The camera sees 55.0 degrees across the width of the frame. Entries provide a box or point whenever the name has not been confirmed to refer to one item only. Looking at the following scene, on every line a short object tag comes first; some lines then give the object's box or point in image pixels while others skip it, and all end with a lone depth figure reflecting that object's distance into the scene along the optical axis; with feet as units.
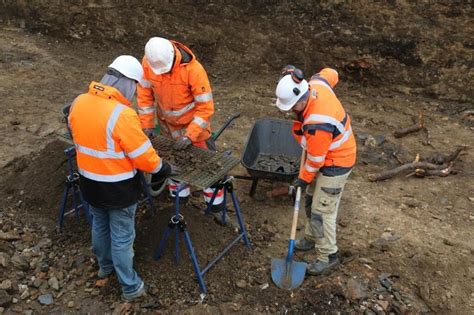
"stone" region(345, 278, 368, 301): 12.93
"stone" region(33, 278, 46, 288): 13.08
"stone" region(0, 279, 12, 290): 12.58
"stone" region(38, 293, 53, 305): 12.64
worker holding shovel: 12.09
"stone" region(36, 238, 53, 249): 14.55
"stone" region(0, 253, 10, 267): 13.25
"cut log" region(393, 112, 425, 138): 22.00
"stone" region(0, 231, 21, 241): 14.34
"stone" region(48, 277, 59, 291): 13.09
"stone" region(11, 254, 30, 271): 13.51
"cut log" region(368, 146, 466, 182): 18.89
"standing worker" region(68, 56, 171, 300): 10.42
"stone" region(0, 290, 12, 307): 12.12
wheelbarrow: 17.84
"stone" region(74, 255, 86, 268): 13.92
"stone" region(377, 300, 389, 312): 12.73
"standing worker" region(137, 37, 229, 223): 13.30
